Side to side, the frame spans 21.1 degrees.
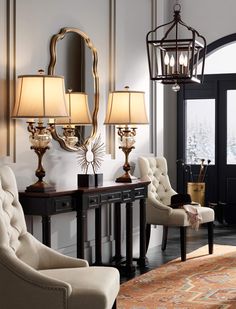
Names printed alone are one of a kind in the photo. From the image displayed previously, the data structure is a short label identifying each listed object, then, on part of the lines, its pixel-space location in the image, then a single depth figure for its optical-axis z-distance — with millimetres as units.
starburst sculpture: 5356
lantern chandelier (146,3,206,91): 4445
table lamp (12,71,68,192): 4254
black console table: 4320
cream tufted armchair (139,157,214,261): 5922
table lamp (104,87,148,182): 5461
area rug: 4410
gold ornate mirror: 5121
